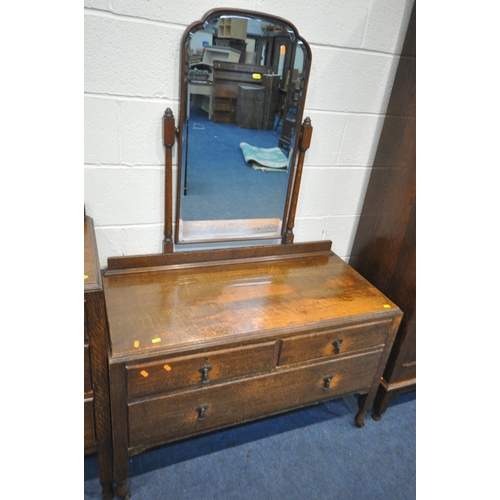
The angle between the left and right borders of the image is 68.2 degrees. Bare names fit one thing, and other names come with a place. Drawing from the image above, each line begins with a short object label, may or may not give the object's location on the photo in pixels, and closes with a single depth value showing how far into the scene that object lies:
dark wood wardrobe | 1.37
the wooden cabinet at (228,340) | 1.07
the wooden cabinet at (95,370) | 0.91
